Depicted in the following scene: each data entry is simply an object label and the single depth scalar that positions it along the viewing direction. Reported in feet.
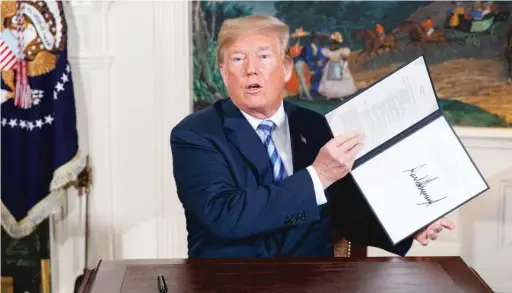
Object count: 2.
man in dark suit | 9.85
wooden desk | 8.23
